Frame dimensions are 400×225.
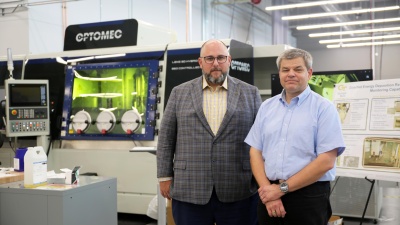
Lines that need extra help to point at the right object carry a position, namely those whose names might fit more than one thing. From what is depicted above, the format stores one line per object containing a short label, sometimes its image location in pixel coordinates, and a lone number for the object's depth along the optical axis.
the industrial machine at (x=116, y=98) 4.91
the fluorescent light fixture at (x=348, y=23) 9.82
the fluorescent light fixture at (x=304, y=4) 8.02
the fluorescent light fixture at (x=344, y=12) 9.06
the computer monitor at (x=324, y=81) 4.43
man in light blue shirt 2.21
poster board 3.19
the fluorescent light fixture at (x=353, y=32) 10.25
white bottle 3.00
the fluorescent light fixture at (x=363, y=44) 10.43
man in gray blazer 2.54
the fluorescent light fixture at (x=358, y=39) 10.33
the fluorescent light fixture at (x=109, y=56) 5.18
